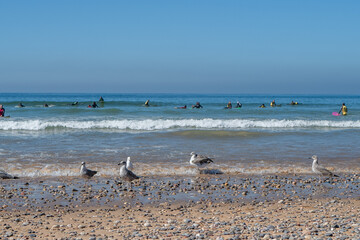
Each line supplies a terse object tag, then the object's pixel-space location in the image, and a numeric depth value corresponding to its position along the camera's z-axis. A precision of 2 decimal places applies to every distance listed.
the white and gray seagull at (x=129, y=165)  12.41
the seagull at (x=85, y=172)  11.61
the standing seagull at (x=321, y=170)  11.91
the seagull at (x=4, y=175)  11.20
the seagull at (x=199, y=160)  12.46
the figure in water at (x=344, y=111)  36.84
